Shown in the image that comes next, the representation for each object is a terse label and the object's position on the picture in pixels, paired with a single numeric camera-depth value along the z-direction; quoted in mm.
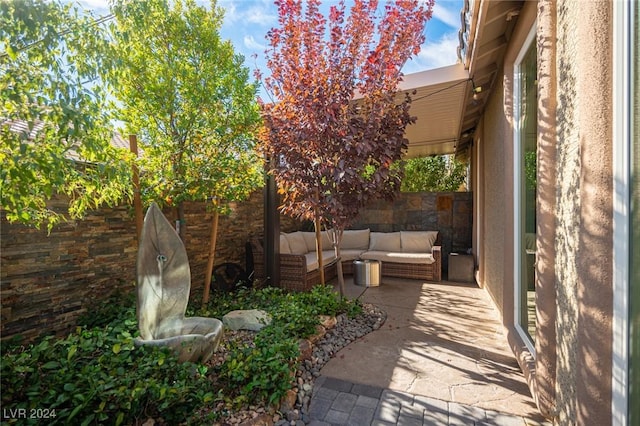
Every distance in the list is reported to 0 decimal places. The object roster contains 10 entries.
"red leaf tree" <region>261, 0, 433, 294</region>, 4055
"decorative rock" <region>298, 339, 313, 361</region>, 3083
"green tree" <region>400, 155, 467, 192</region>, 11328
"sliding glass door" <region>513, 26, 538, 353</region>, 2889
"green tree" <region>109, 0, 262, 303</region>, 3406
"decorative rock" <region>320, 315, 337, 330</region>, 3864
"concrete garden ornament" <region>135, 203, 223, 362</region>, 2703
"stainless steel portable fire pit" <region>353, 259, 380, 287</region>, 6348
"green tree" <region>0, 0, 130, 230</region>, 1543
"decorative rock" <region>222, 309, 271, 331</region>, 3586
